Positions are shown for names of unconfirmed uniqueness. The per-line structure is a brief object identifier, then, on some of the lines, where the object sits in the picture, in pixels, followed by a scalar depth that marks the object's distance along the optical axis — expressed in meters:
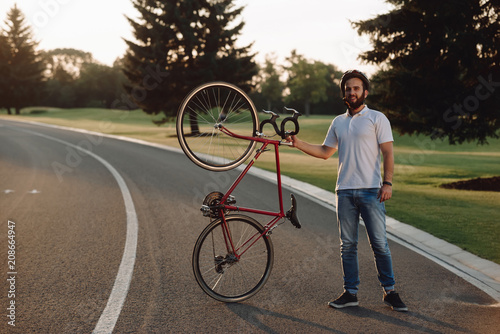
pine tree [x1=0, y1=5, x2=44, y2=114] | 88.62
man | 4.62
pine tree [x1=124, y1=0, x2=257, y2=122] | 36.56
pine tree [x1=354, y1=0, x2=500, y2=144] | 13.05
